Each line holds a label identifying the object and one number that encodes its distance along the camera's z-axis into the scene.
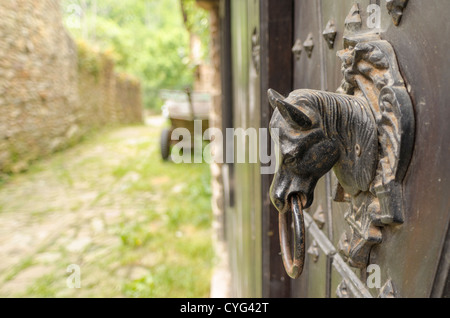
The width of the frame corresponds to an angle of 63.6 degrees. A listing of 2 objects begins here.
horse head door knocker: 0.46
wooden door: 0.41
